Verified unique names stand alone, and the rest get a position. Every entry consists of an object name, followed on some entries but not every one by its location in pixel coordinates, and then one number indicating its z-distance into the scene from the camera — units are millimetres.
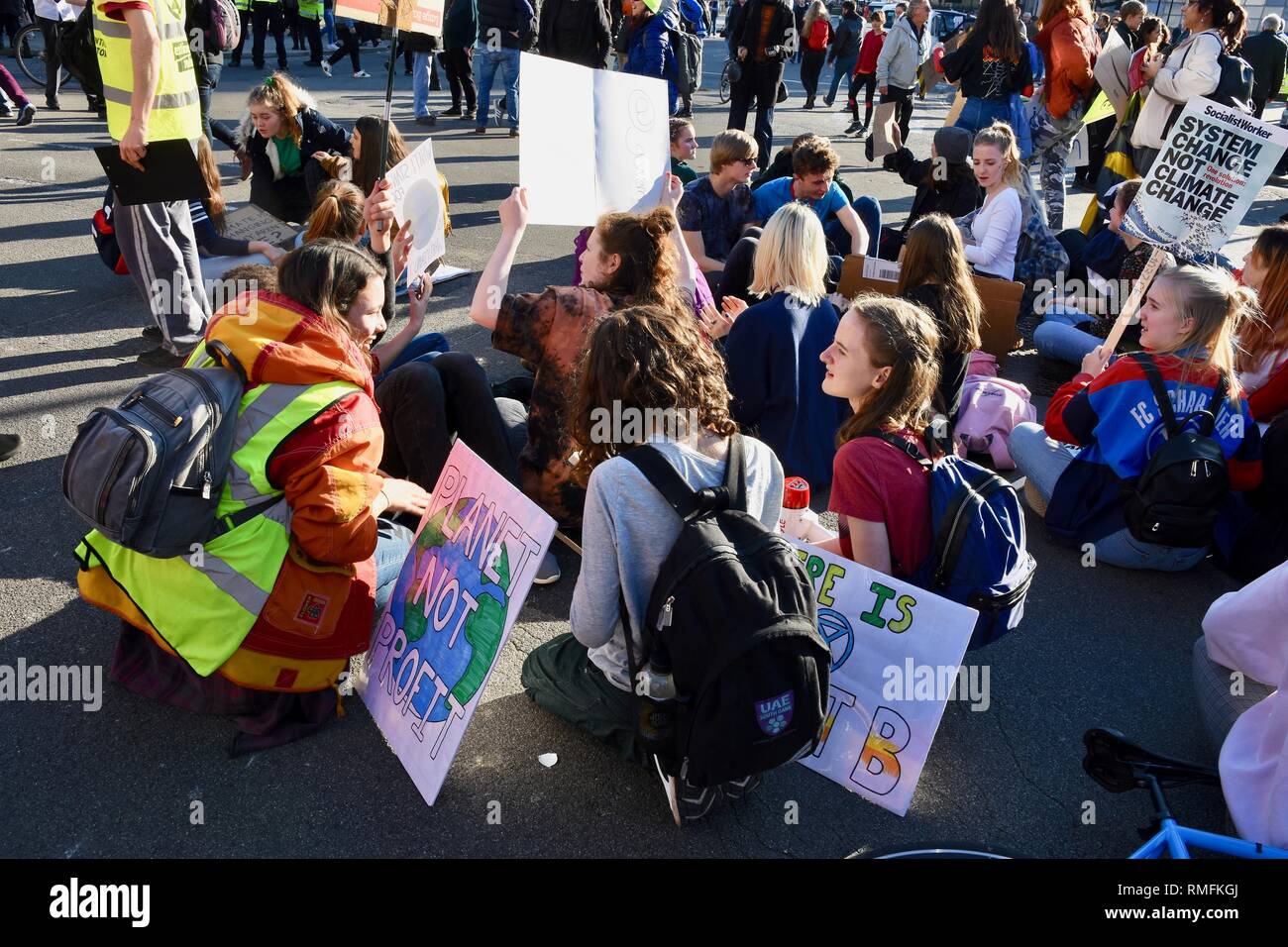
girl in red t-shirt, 2936
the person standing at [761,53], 9859
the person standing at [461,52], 11422
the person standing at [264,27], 15195
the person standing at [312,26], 14734
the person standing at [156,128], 4746
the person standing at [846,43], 16656
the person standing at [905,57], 11328
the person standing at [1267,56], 11008
